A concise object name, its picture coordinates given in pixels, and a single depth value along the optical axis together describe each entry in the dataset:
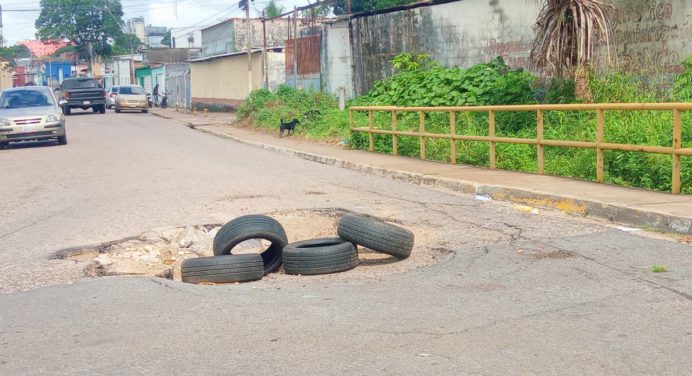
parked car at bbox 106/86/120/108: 54.16
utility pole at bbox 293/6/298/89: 32.91
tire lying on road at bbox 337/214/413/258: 7.34
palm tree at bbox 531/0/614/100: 14.55
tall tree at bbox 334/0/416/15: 50.28
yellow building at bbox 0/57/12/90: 79.66
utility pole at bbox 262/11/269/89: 38.06
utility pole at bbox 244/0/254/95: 37.19
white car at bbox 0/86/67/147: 21.31
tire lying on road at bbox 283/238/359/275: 7.04
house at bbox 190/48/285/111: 39.22
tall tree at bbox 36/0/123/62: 99.00
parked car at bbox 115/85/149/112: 47.88
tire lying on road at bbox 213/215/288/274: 7.29
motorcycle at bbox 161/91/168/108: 56.50
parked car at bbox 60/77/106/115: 43.81
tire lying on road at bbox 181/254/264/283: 6.80
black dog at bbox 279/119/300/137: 24.38
